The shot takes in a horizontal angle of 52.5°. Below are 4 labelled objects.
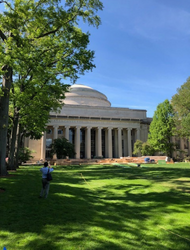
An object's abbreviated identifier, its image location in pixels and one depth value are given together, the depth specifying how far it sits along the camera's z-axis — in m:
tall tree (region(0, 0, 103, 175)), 12.94
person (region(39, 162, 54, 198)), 8.33
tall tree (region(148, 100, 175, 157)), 47.84
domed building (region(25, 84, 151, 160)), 58.62
